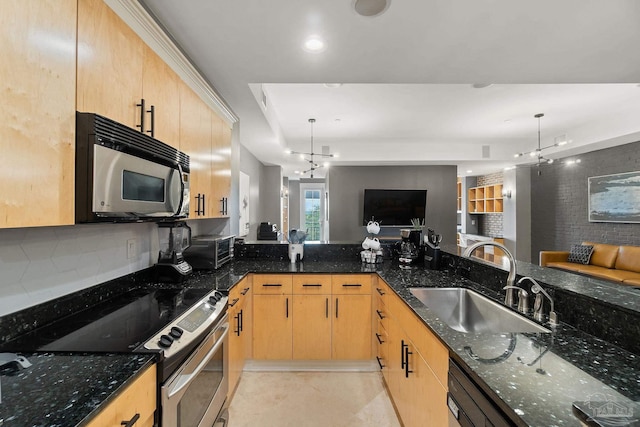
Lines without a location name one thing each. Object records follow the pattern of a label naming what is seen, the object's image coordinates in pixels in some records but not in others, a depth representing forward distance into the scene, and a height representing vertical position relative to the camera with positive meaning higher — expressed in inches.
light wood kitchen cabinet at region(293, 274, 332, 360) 100.4 -35.7
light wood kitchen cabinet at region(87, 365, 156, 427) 31.7 -23.3
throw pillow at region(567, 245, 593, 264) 191.1 -26.1
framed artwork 182.9 +11.7
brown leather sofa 161.8 -30.8
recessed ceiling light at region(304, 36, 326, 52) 69.6 +42.0
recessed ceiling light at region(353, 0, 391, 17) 57.5 +42.1
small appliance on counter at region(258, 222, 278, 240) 227.6 -14.2
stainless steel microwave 42.9 +7.0
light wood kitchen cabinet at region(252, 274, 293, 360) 100.3 -35.8
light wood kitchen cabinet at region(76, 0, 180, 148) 44.7 +25.6
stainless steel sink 63.7 -23.6
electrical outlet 74.8 -9.3
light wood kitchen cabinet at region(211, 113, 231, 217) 99.4 +17.7
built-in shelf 306.7 +17.6
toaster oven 96.5 -13.4
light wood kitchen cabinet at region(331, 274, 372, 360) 100.3 -35.6
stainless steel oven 45.1 -32.1
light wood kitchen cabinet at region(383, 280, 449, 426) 49.4 -31.9
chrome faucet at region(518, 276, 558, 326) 54.0 -17.2
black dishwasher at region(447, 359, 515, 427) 34.1 -24.8
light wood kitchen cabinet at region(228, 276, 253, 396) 81.4 -35.2
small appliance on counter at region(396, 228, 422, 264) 113.2 -12.5
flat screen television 256.8 +7.6
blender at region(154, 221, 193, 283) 81.4 -11.0
